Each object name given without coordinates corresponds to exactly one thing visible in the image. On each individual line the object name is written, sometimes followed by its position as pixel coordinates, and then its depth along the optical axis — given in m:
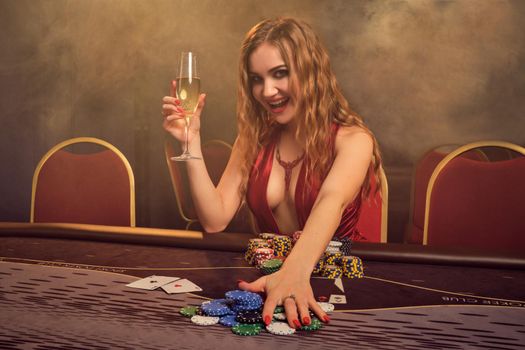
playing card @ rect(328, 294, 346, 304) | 1.04
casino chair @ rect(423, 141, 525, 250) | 1.96
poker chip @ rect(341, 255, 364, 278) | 1.22
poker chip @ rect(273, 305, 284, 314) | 0.96
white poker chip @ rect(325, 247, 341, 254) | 1.27
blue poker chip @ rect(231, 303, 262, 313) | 0.93
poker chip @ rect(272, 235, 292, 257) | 1.32
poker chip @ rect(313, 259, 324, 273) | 1.23
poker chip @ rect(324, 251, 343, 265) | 1.24
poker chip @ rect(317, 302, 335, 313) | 0.98
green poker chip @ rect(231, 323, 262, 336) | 0.86
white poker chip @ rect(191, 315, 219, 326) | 0.90
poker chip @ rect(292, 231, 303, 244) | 1.32
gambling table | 0.85
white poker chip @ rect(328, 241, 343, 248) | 1.32
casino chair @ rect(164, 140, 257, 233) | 3.81
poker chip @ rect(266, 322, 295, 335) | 0.87
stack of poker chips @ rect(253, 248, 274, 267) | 1.26
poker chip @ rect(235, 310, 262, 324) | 0.90
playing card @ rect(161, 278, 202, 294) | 1.09
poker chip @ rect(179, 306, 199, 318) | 0.95
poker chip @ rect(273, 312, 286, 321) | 0.94
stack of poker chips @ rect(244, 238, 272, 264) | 1.31
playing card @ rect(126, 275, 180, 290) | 1.12
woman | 1.62
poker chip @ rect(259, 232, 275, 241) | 1.35
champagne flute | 1.55
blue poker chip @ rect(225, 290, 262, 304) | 0.94
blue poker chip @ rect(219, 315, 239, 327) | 0.90
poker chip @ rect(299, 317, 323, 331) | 0.89
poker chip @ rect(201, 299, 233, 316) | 0.92
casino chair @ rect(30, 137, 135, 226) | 2.29
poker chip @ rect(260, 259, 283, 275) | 1.19
